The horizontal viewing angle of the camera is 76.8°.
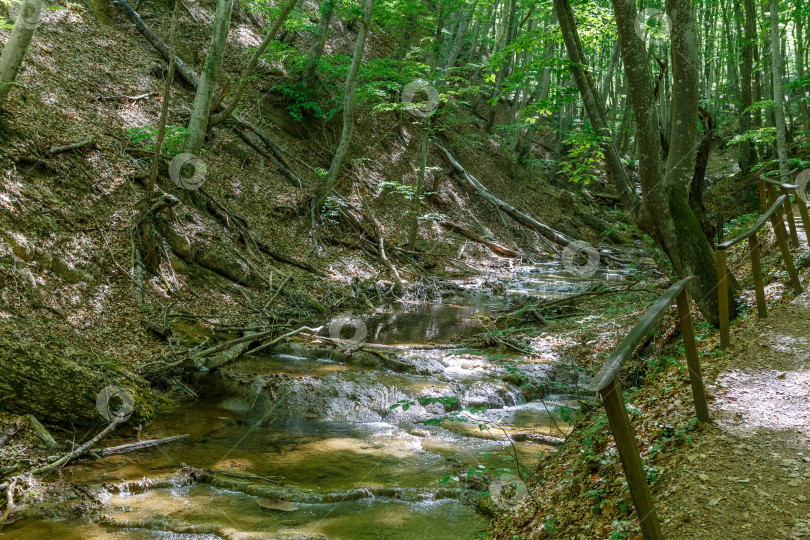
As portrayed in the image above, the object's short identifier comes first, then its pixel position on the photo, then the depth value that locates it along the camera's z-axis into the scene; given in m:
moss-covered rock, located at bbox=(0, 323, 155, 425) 5.42
